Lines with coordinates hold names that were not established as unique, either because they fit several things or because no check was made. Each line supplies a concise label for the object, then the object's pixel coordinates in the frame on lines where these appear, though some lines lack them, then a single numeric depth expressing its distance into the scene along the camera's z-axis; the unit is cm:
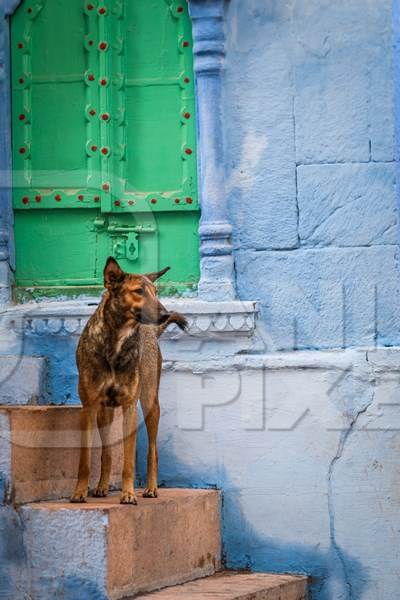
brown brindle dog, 1077
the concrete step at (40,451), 1102
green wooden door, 1345
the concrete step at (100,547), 1052
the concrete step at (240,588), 1102
